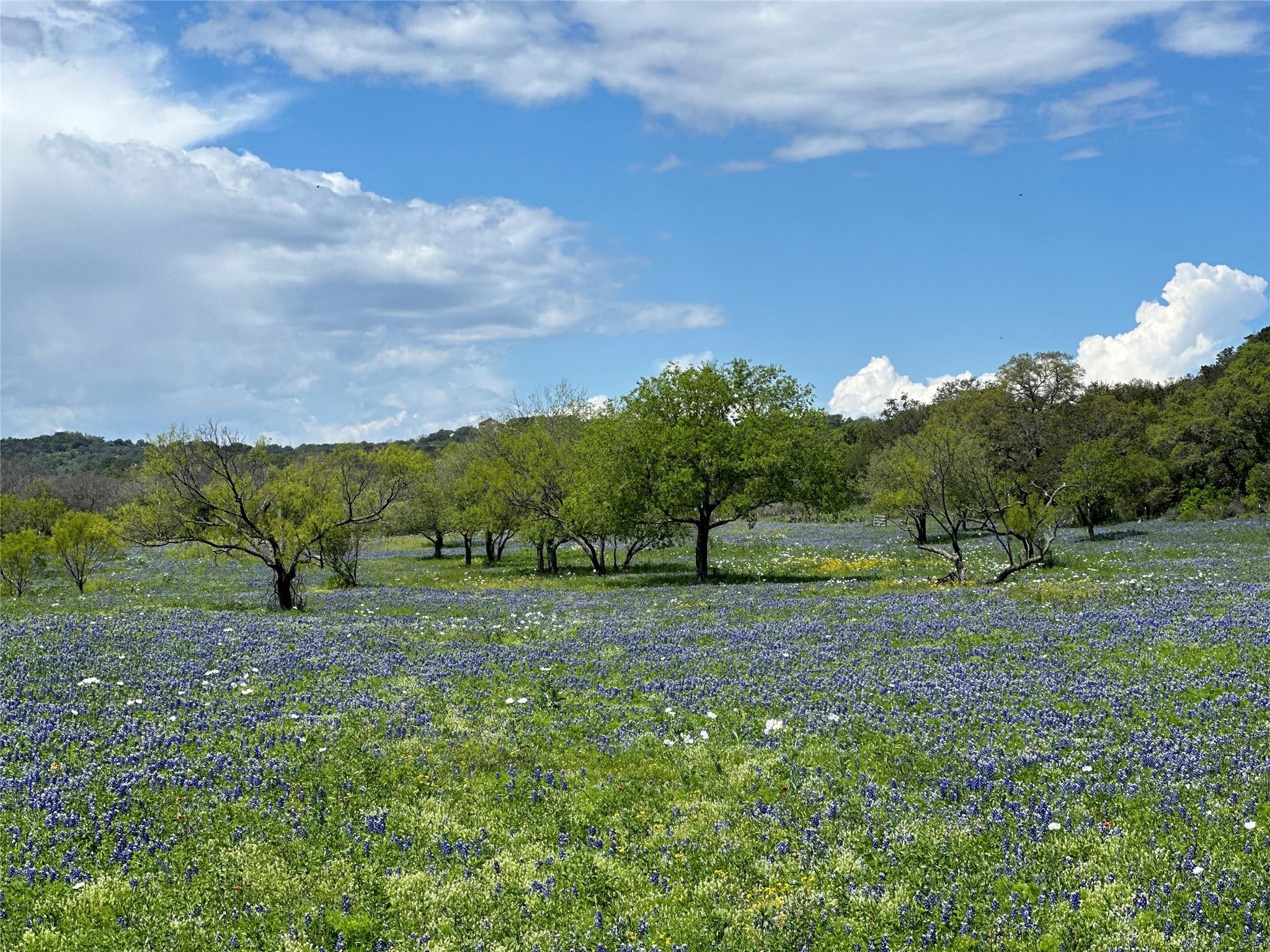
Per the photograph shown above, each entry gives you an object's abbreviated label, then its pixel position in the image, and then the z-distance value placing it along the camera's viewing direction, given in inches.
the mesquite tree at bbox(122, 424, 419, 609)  1096.2
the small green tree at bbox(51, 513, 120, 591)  1508.4
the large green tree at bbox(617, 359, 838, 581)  1449.3
